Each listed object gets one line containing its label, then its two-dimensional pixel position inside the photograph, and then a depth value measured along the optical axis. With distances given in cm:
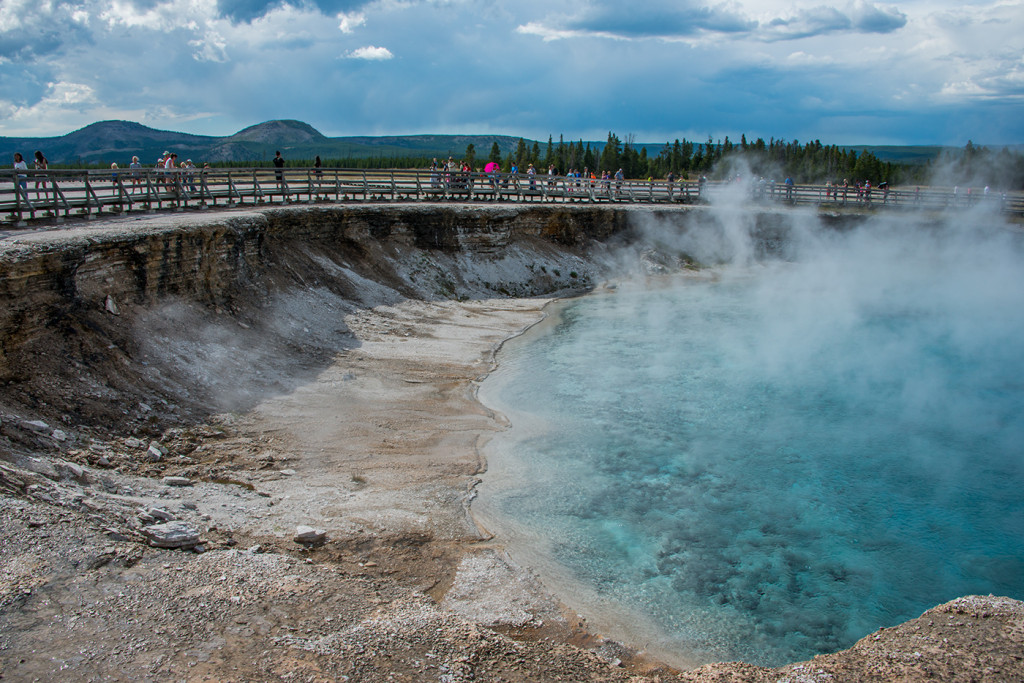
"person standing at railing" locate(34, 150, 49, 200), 2346
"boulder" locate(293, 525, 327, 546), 1041
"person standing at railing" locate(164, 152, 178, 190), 2388
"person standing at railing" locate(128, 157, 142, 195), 2279
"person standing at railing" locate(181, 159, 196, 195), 2453
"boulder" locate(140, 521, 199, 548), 920
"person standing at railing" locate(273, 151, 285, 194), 2823
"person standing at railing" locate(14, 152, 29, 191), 1902
